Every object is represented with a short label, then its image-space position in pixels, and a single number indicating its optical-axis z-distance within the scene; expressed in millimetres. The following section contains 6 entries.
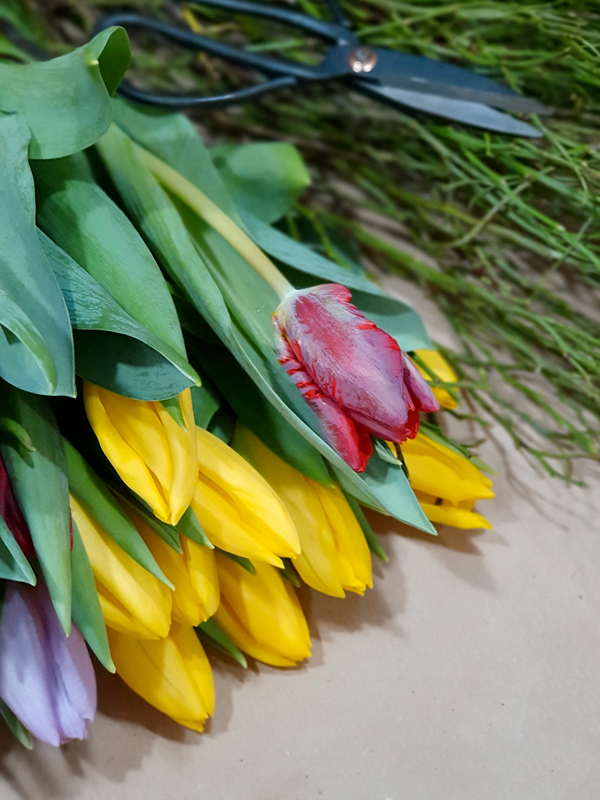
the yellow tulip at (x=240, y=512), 333
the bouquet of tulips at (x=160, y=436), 307
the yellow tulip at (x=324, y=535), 368
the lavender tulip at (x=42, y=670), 332
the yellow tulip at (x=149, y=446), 310
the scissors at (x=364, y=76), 483
